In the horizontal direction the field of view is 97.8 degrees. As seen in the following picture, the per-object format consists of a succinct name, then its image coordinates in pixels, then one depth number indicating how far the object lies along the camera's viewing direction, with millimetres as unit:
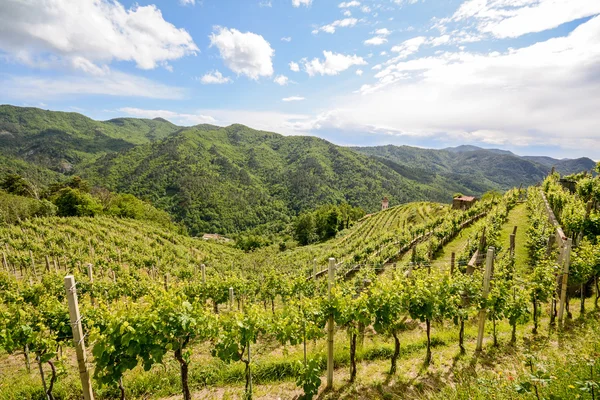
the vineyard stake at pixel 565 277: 7140
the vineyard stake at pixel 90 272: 9374
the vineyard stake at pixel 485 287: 6355
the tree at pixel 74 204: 43156
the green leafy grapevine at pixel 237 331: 5090
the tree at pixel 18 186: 54375
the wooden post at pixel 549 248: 9880
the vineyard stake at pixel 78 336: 4355
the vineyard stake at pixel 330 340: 5793
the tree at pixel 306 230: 81606
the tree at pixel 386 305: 5812
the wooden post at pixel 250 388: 5736
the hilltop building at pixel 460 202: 50506
